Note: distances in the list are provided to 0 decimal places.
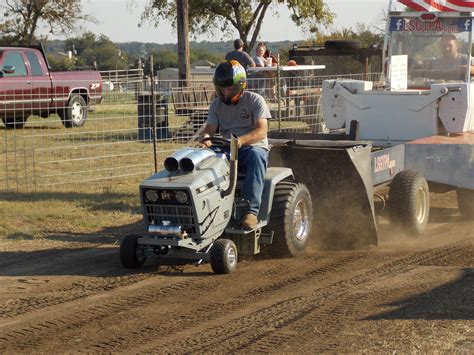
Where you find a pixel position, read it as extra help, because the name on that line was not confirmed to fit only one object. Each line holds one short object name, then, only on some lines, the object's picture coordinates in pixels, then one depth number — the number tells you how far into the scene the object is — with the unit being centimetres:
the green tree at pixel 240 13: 3472
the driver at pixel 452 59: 1347
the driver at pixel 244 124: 839
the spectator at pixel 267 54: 2245
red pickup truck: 1894
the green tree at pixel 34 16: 3900
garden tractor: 800
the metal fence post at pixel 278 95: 1470
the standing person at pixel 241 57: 1950
